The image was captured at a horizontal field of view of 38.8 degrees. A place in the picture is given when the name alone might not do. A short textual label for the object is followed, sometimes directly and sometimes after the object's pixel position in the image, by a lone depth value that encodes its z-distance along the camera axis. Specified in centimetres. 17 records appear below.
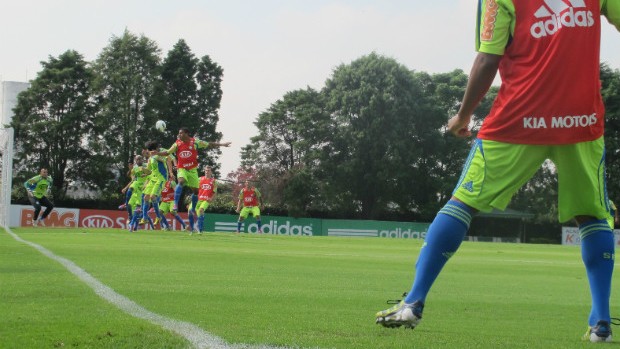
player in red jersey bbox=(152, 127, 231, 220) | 2381
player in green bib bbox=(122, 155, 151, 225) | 2937
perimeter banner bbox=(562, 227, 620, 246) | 5738
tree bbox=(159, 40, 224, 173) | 7194
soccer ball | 2413
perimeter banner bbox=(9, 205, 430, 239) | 4759
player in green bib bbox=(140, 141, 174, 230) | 2683
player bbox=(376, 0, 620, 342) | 446
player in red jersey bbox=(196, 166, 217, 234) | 2914
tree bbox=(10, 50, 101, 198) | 6562
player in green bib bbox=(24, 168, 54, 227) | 3114
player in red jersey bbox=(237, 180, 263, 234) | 3711
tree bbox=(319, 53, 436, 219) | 6794
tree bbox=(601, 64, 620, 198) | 6356
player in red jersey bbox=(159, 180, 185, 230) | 3048
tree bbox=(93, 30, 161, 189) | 6788
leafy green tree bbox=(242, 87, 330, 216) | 6950
